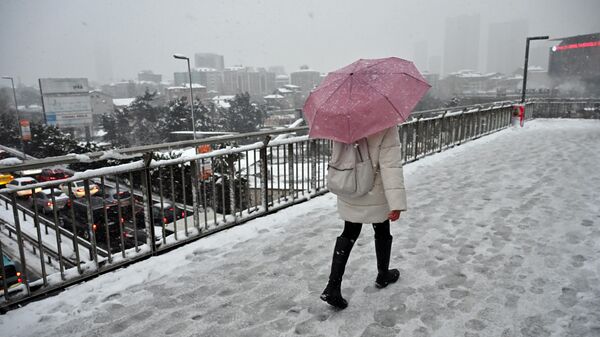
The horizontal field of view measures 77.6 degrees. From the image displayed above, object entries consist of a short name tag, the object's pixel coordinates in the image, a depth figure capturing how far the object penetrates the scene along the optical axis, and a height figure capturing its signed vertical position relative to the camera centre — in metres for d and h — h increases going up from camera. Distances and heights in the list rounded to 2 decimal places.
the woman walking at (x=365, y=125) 2.78 -0.20
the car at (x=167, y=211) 4.60 -1.49
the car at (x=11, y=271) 7.25 -3.25
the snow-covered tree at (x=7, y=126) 46.75 -2.64
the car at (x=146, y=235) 4.51 -1.67
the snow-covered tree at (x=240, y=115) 69.19 -2.64
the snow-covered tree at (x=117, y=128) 57.47 -3.71
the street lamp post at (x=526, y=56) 21.03 +2.17
